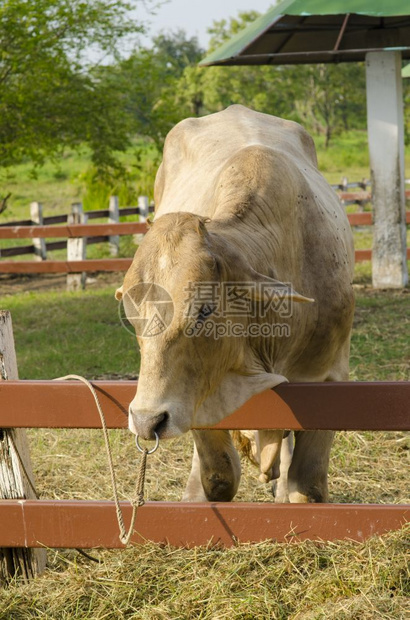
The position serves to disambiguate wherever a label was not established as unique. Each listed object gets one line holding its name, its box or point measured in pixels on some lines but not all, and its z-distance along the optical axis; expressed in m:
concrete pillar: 10.89
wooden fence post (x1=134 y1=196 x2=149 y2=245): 16.59
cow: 2.93
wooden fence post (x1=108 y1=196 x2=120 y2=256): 15.63
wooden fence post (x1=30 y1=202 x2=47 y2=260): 14.40
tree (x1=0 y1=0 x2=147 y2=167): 13.35
